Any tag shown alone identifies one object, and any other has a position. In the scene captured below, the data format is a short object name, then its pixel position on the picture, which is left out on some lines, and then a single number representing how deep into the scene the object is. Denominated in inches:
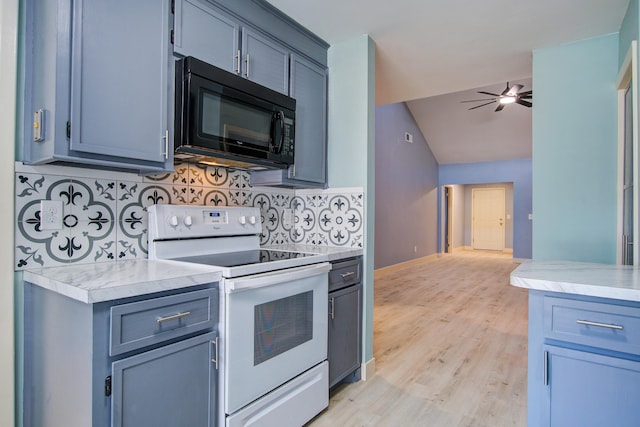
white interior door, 414.0
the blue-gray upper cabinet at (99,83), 50.0
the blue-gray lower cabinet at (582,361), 45.6
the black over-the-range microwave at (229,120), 63.0
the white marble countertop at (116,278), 42.9
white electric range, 56.5
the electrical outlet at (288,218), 103.3
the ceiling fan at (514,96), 206.3
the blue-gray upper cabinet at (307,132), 89.2
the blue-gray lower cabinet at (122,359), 43.4
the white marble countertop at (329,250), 82.6
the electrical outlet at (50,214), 56.5
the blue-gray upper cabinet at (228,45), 65.1
